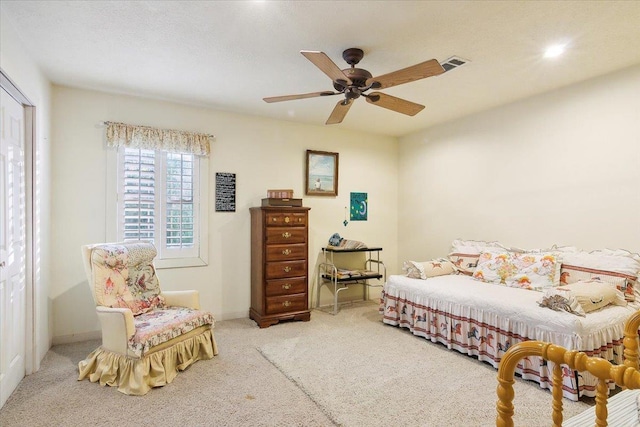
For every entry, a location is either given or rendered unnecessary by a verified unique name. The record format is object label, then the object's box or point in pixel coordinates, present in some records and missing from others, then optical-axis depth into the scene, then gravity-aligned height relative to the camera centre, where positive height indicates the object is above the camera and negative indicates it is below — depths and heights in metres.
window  3.68 +0.07
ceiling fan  2.15 +0.91
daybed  2.47 -0.84
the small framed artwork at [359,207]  5.13 +0.06
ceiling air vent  2.82 +1.27
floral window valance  3.58 +0.77
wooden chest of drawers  3.99 -0.66
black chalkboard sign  4.16 +0.22
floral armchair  2.52 -0.93
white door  2.30 -0.28
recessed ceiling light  2.61 +1.28
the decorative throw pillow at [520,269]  3.25 -0.59
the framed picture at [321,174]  4.77 +0.52
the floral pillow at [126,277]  2.81 -0.60
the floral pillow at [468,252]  4.02 -0.50
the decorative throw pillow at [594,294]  2.58 -0.64
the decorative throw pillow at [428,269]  3.93 -0.68
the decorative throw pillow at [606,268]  2.82 -0.49
